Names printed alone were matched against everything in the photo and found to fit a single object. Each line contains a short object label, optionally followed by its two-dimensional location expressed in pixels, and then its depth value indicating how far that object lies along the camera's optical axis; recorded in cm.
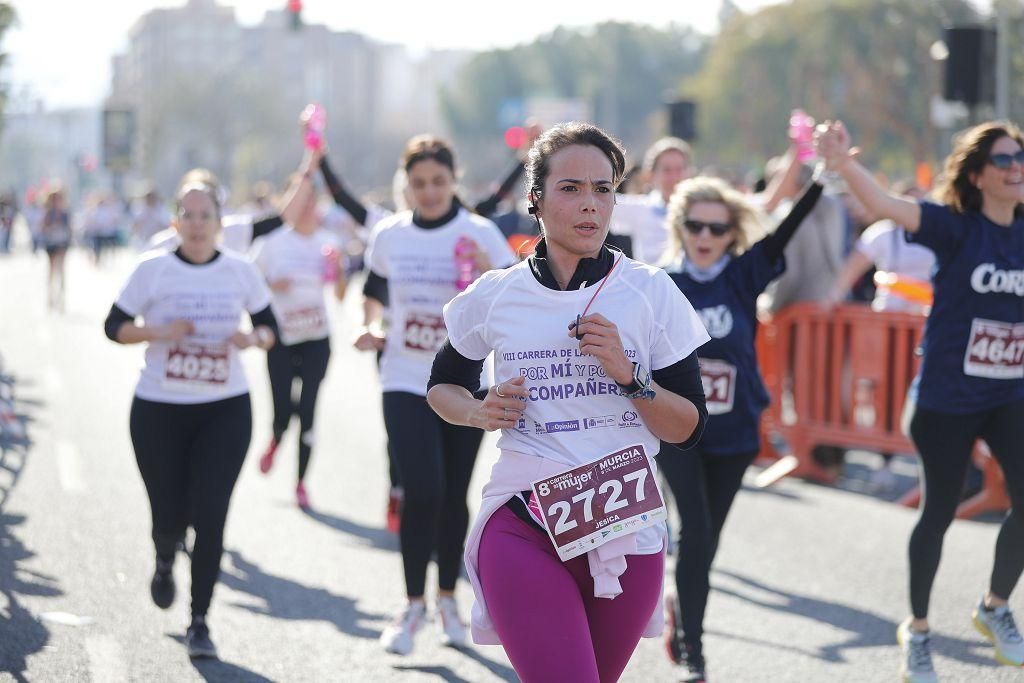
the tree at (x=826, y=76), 4638
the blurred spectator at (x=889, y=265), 968
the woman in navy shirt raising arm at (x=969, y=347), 556
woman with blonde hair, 563
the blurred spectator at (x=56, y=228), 2265
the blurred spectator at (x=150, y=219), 2302
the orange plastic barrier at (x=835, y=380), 1036
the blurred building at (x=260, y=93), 10275
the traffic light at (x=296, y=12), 1855
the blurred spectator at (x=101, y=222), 4003
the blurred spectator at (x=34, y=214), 2374
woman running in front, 374
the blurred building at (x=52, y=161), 11764
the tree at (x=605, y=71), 11100
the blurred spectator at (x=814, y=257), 1059
